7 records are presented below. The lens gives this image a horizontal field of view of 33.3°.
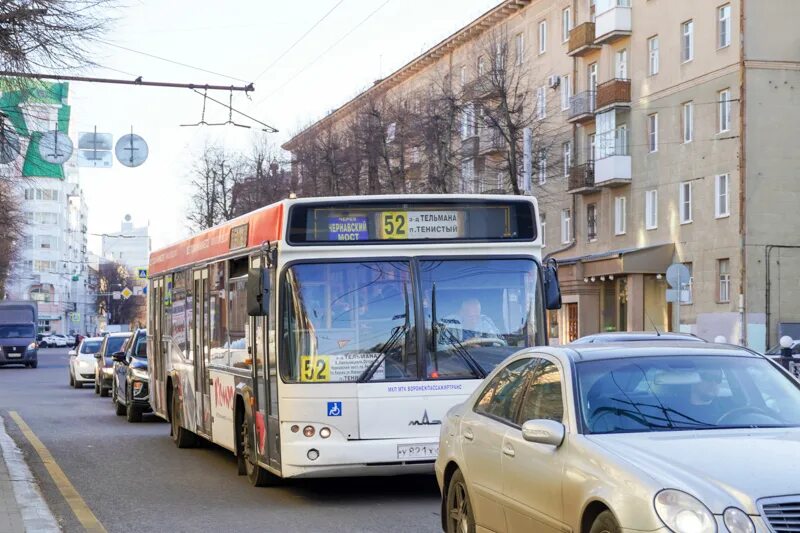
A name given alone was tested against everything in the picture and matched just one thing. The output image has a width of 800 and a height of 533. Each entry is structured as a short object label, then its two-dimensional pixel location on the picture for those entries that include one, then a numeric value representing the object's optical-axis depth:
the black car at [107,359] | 33.91
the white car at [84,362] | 40.17
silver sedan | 5.81
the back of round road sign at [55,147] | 17.67
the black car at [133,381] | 23.34
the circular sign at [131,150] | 28.27
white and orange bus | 11.55
